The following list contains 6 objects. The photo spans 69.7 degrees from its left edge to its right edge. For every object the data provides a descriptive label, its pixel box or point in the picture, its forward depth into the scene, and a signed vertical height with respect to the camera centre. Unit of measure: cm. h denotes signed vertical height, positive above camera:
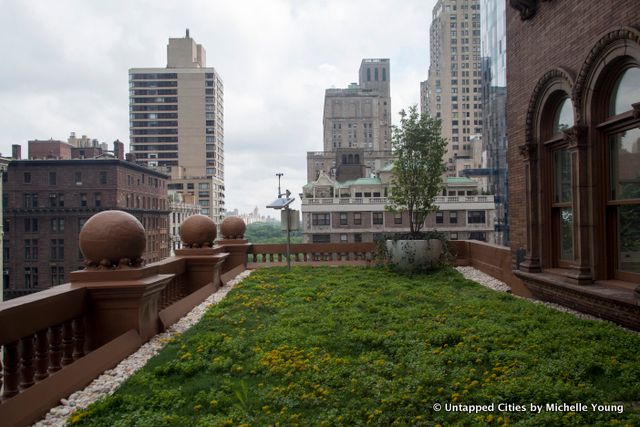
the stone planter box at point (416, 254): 1326 -99
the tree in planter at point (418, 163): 1418 +177
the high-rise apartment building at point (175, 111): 12581 +3112
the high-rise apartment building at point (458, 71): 12925 +4288
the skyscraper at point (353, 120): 14262 +3164
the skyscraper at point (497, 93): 4812 +1423
